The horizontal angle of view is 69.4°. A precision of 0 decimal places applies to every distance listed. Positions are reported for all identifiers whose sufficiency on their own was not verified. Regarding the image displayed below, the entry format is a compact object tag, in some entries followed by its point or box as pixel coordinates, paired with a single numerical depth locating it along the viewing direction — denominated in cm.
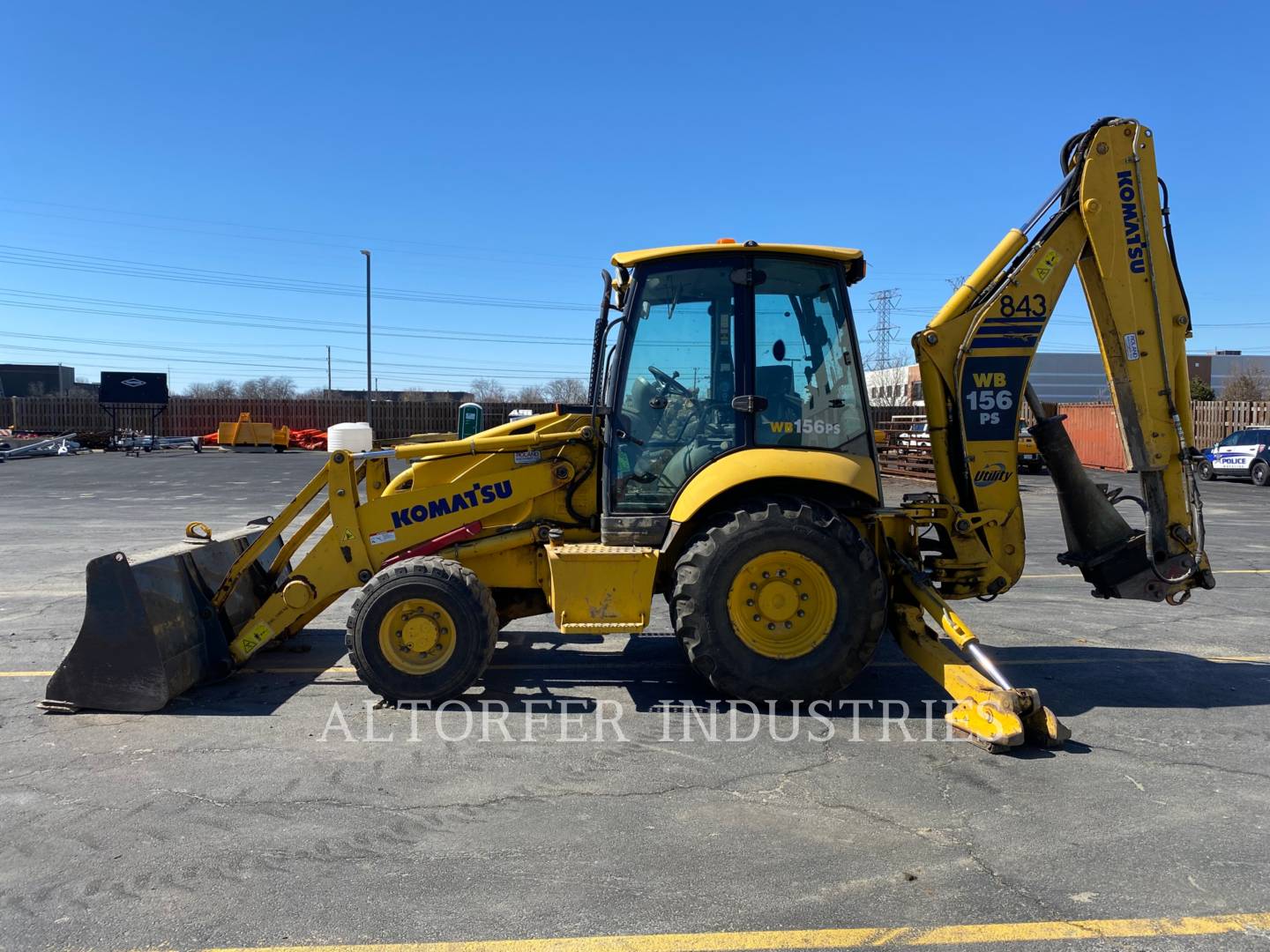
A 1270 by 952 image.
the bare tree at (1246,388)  5266
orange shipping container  3158
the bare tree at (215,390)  8562
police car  2492
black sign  4584
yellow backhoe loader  525
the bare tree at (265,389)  8575
